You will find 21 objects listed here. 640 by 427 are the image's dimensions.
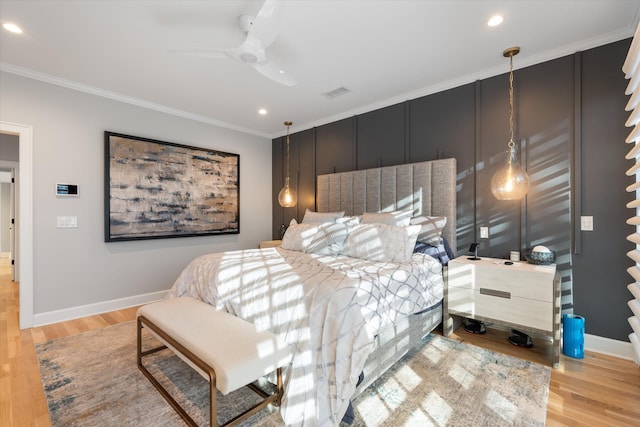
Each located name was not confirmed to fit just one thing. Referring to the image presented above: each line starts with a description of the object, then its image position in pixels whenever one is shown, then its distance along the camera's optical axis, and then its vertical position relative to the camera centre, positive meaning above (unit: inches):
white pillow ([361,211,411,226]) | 125.2 -2.8
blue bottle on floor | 92.7 -42.2
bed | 63.7 -22.2
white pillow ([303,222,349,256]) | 123.5 -12.5
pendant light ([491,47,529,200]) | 103.3 +12.3
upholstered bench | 57.4 -31.1
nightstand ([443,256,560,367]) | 89.5 -29.3
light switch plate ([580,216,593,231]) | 98.5 -4.3
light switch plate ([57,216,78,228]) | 128.6 -3.6
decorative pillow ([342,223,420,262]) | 106.1 -12.0
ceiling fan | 70.6 +49.7
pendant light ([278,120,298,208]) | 182.9 +10.6
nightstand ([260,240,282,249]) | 182.1 -20.7
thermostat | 127.8 +10.9
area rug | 66.7 -49.2
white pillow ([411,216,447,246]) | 122.1 -7.7
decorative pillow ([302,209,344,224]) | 149.8 -2.6
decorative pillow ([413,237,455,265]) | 116.1 -16.5
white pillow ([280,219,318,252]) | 127.3 -11.4
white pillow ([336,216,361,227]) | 132.9 -4.0
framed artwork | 142.6 +13.4
